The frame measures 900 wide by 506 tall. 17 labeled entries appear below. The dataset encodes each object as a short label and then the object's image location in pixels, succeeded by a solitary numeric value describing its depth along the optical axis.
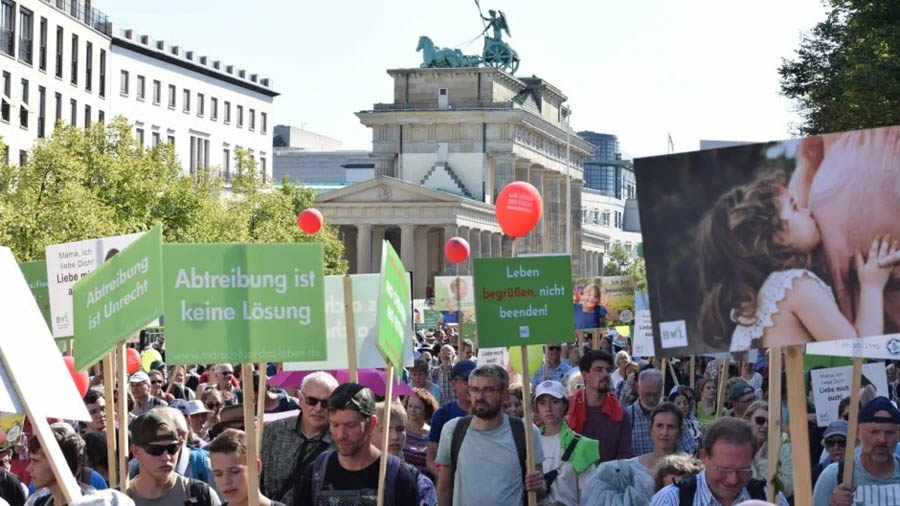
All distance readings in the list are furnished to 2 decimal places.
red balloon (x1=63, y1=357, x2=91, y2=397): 11.62
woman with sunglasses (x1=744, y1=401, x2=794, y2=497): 9.00
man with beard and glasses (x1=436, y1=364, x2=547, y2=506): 8.66
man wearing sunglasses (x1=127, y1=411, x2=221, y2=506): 6.92
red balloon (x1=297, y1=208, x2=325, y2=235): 34.12
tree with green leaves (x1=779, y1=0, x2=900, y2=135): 27.88
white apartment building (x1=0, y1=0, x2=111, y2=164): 58.22
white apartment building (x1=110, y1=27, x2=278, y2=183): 76.44
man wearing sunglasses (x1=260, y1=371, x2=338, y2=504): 8.47
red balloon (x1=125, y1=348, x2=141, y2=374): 17.34
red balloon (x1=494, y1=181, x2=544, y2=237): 21.23
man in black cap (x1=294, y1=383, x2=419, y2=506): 7.08
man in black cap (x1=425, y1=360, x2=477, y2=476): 10.32
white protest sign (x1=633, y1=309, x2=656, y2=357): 18.67
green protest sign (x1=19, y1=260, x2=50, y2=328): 14.36
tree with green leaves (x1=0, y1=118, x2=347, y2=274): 42.03
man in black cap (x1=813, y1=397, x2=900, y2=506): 7.96
